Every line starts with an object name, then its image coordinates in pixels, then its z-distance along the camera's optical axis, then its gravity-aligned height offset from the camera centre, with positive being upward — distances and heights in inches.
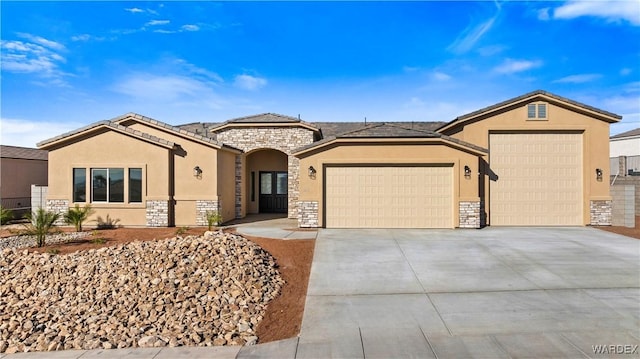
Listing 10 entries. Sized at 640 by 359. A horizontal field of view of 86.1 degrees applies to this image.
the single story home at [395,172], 516.4 +16.0
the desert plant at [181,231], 441.7 -64.0
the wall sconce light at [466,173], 514.0 +12.7
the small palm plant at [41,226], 393.7 -50.2
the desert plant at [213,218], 484.5 -51.4
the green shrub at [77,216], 485.7 -47.2
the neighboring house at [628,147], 863.7 +110.3
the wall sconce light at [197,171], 541.0 +18.4
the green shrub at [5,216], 554.5 -52.6
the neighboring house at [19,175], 677.3 +17.6
